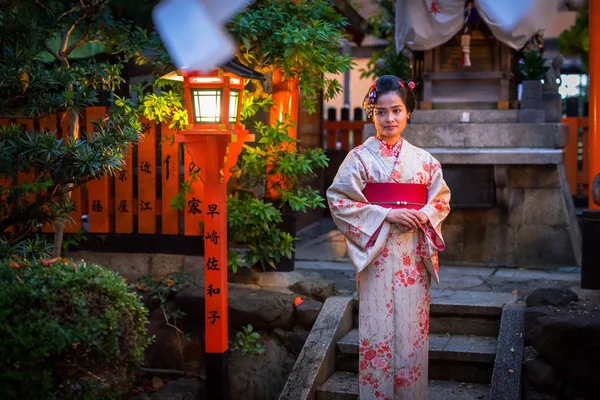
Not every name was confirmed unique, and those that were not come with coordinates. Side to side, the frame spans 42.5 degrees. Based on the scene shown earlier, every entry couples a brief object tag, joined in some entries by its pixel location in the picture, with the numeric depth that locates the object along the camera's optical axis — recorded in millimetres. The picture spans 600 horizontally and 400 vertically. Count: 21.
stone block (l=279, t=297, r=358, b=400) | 6695
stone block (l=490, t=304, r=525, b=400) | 6328
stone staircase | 6762
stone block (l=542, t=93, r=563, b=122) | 11055
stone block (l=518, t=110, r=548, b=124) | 10523
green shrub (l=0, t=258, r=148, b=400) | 4531
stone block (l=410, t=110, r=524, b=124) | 10727
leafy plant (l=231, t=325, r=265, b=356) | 7570
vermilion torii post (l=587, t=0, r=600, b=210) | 8109
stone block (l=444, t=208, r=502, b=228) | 10156
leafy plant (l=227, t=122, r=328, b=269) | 8172
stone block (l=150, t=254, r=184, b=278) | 8641
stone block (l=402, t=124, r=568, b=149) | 10227
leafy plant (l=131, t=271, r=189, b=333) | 7918
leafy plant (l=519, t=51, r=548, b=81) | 10994
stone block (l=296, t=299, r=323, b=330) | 7668
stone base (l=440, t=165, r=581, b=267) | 9961
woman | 5449
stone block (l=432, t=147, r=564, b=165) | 9391
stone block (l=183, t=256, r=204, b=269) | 8555
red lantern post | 6598
